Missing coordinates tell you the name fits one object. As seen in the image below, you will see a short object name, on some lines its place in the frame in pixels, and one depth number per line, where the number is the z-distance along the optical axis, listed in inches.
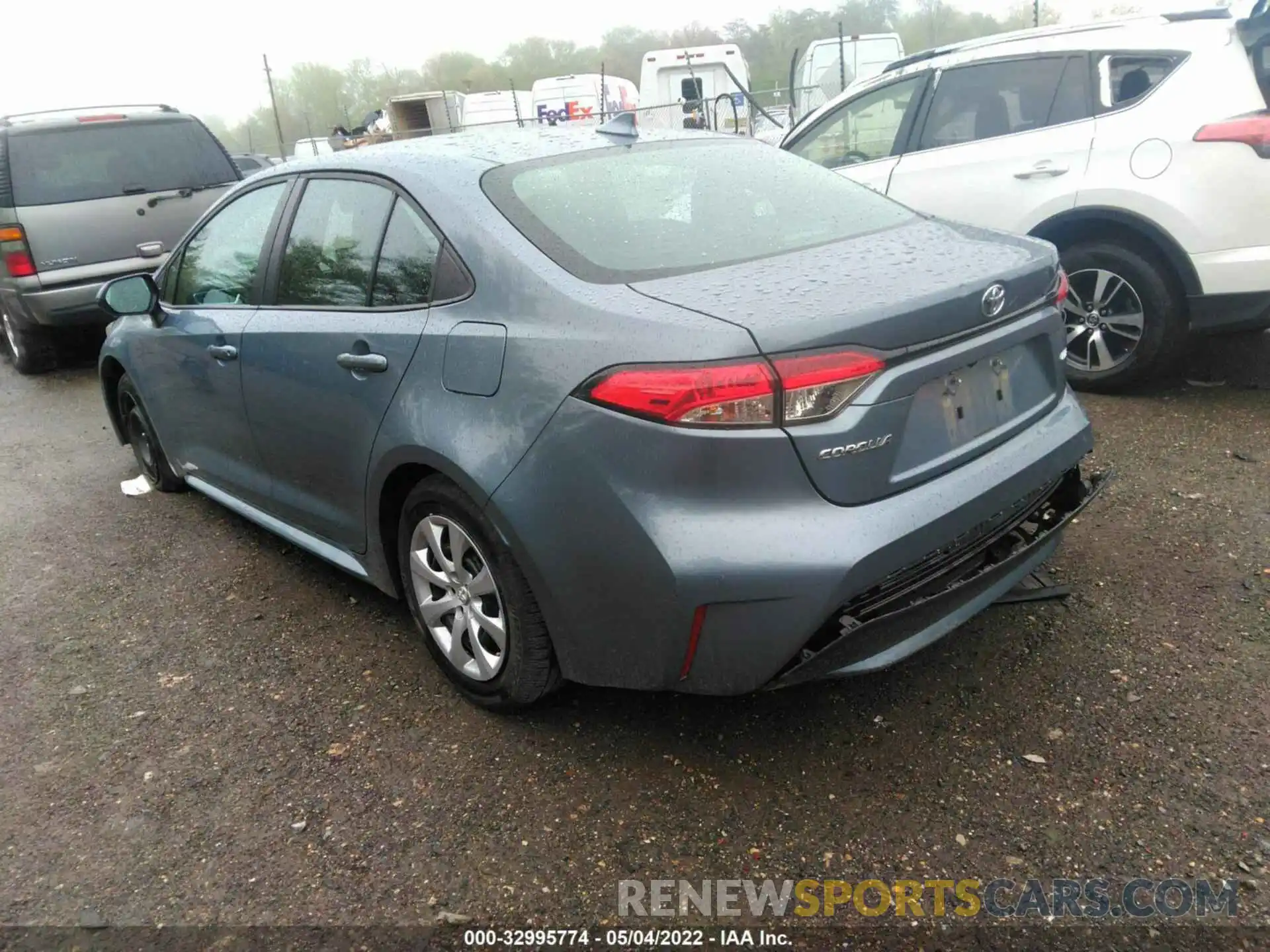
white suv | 171.2
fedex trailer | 756.6
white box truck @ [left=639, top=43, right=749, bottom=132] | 693.3
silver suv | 279.6
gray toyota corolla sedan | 82.8
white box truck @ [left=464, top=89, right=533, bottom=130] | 875.4
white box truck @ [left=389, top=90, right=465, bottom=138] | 904.9
